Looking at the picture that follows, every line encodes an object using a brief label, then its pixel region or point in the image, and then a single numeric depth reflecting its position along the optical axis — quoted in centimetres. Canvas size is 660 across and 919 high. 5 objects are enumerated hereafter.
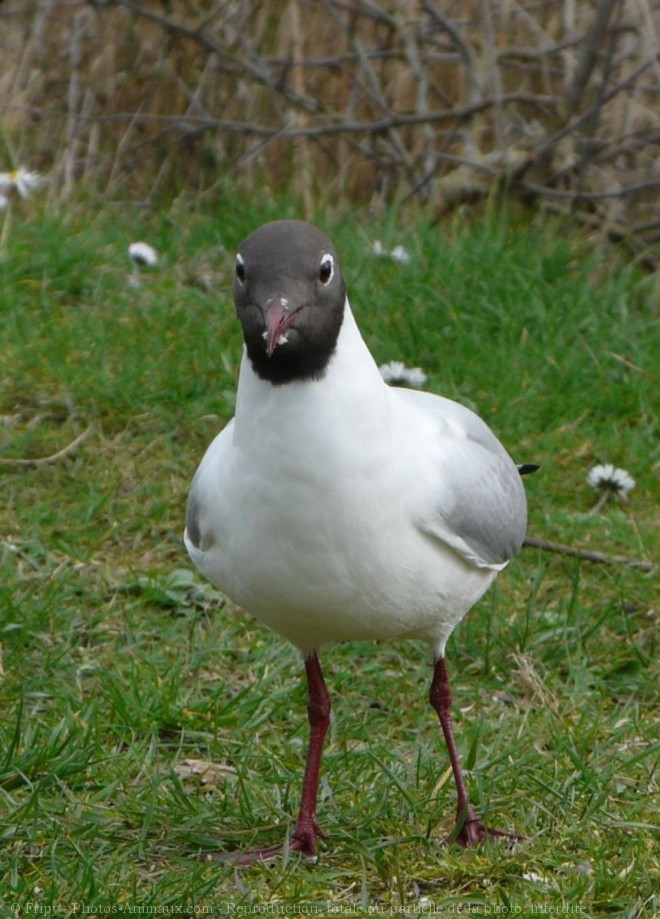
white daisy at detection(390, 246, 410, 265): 1279
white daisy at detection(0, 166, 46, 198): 1372
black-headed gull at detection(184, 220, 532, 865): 633
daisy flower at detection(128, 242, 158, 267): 1278
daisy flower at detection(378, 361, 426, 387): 1107
